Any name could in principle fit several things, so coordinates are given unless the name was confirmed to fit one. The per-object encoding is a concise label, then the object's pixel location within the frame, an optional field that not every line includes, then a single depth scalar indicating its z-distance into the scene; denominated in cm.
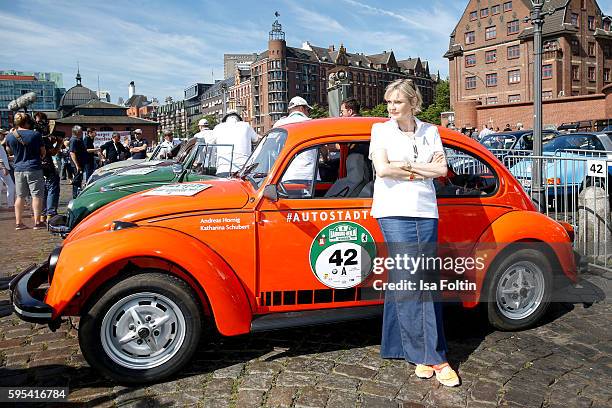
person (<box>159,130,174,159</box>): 1471
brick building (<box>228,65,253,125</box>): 12800
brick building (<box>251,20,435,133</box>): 11538
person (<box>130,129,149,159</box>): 1597
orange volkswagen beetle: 346
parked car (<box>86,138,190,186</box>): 959
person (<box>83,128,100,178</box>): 1322
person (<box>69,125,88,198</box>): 1274
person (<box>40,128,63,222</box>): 1046
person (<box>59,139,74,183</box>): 2237
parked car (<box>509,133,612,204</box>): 674
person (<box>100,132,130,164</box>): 1552
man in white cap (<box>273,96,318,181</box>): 394
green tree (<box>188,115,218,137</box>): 13262
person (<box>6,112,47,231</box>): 914
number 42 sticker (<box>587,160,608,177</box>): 608
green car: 646
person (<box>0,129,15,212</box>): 1103
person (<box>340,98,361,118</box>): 753
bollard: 643
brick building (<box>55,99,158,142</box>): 8306
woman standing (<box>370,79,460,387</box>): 344
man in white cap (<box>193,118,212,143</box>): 810
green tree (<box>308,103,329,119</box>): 10018
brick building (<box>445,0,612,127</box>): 5553
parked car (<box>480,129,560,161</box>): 1773
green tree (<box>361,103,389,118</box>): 9394
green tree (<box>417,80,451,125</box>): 8096
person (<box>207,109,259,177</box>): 748
